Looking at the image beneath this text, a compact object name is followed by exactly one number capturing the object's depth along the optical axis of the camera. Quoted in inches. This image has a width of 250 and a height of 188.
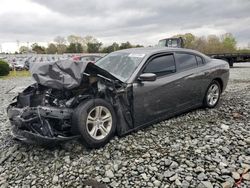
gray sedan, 105.6
